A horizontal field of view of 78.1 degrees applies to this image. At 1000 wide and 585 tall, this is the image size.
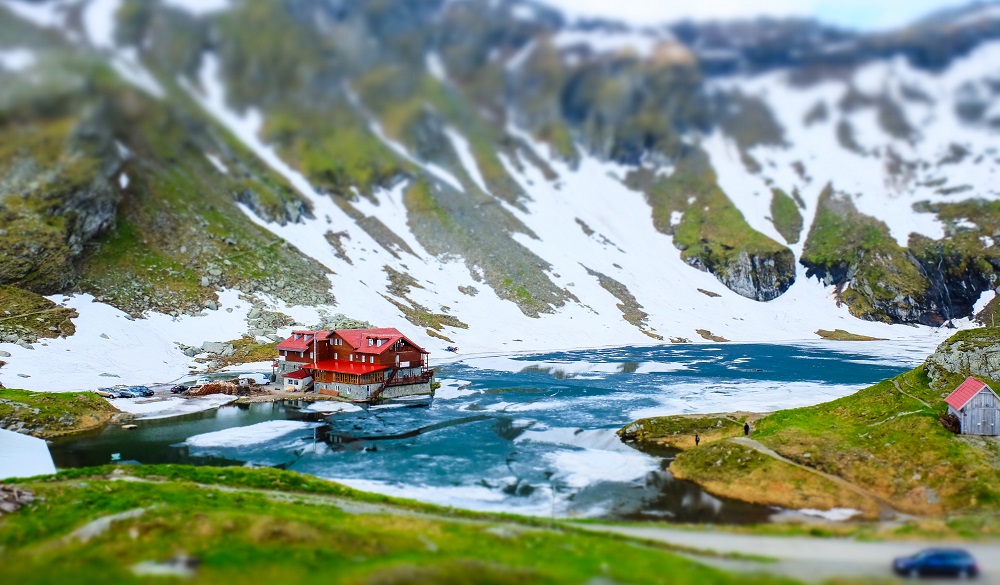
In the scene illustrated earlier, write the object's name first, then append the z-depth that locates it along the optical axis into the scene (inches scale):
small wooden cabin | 1818.4
